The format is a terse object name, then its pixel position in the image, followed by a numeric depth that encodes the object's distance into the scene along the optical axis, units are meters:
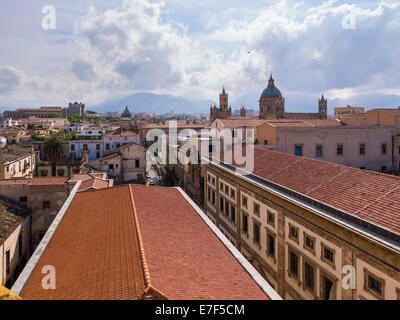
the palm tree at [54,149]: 53.50
